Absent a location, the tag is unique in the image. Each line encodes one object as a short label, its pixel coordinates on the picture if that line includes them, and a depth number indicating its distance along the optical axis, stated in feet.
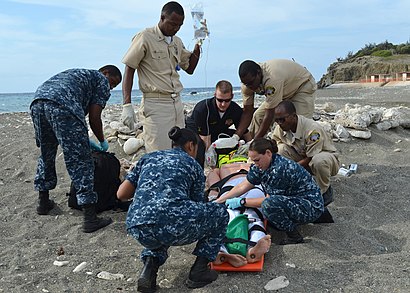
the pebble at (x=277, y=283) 9.47
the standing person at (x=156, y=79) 15.92
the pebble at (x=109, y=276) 10.34
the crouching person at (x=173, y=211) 9.14
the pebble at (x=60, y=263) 11.09
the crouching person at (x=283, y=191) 11.48
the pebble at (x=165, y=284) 9.96
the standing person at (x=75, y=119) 13.14
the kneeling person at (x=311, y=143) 14.62
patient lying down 10.37
